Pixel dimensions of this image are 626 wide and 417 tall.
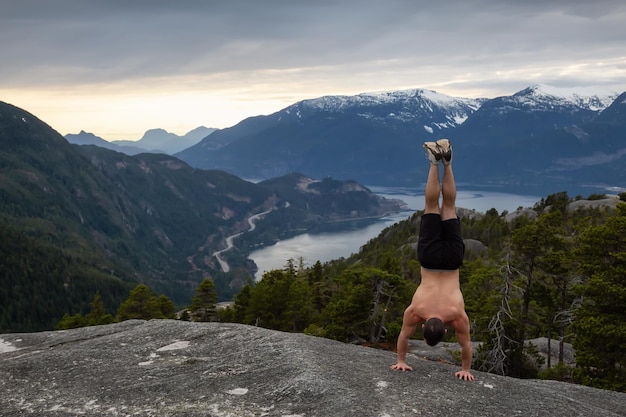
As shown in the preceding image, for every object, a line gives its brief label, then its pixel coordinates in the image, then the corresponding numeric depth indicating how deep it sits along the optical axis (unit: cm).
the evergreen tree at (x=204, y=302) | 5306
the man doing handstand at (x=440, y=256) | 1093
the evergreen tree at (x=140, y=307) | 5691
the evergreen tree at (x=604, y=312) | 2017
